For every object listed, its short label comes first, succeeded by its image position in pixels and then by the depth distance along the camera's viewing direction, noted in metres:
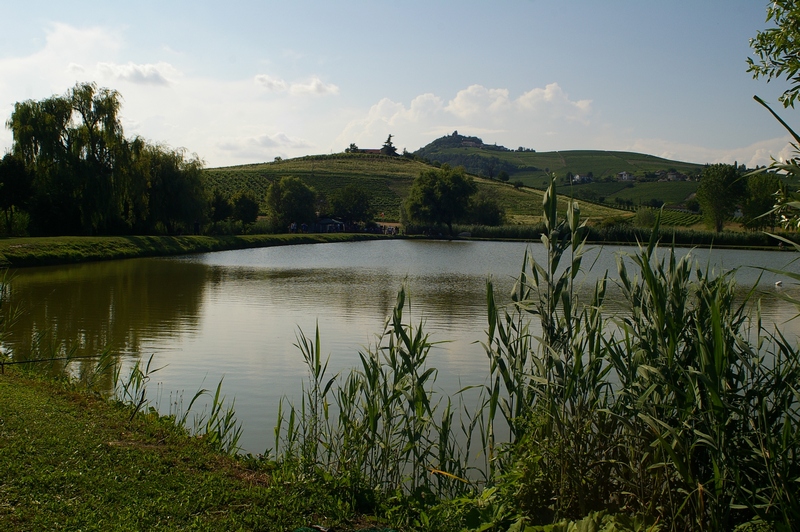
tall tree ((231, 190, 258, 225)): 61.50
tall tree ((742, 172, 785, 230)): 68.31
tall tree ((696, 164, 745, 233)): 71.62
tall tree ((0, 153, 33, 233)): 32.66
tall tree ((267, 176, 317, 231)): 70.88
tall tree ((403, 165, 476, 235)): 77.25
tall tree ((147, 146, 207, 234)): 42.28
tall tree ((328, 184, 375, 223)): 81.31
